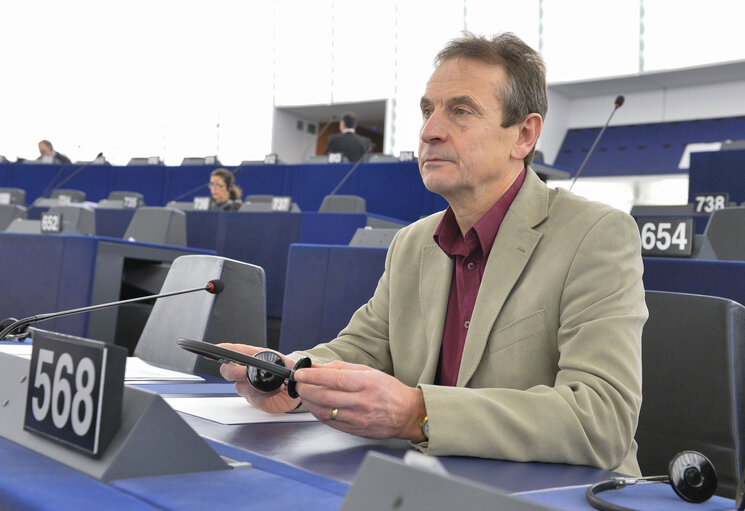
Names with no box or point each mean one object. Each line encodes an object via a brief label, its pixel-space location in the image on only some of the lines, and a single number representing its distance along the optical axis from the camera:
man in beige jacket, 0.91
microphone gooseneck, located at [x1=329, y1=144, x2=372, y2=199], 8.37
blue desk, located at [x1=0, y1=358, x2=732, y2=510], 0.60
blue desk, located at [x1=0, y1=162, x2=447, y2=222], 7.86
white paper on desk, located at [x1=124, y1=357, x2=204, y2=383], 1.30
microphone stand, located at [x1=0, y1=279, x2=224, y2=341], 1.23
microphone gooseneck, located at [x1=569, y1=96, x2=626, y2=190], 3.80
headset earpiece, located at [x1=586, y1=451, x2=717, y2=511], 0.73
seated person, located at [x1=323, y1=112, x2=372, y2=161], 9.31
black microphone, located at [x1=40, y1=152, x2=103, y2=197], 10.53
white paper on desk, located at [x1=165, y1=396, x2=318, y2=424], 1.01
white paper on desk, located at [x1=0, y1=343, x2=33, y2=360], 1.32
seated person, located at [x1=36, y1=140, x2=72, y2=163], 11.05
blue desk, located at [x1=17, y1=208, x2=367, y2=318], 5.39
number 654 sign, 1.95
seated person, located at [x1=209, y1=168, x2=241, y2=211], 7.23
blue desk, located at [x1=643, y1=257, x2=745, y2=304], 1.81
